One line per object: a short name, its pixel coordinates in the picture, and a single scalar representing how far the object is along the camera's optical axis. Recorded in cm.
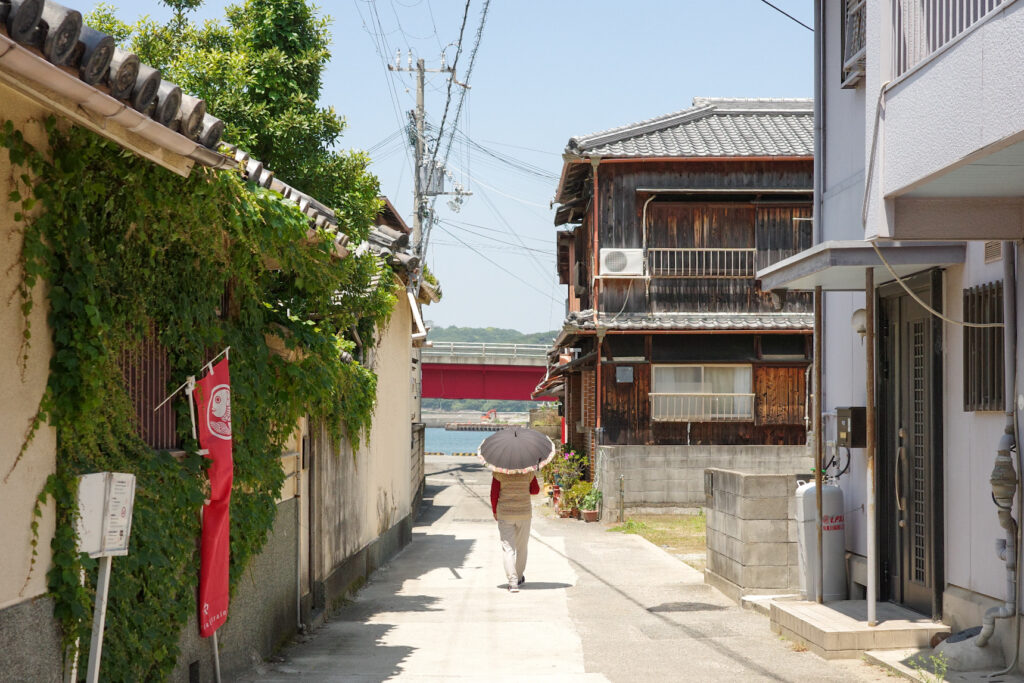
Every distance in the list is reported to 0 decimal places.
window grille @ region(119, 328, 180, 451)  650
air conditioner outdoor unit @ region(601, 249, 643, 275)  2412
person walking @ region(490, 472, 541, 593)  1416
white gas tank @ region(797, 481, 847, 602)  1072
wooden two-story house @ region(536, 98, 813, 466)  2427
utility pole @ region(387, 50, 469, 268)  3197
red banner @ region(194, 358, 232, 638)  732
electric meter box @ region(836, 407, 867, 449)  1049
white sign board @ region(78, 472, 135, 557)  530
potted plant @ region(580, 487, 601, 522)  2412
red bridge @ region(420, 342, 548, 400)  4762
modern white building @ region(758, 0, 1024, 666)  661
